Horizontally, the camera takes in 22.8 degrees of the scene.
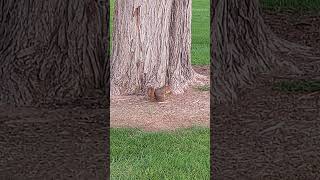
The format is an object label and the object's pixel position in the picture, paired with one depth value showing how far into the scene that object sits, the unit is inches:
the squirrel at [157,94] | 351.3
